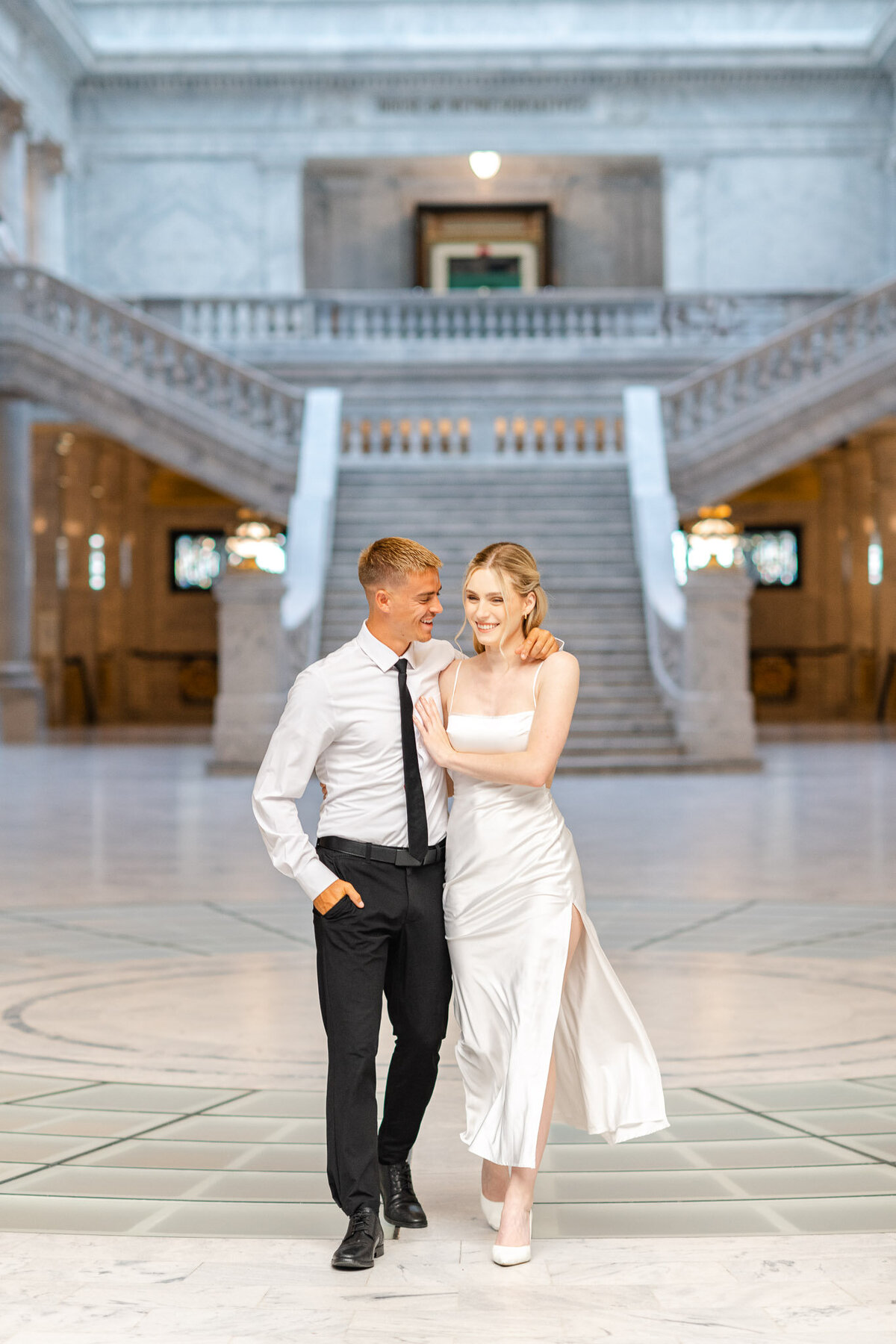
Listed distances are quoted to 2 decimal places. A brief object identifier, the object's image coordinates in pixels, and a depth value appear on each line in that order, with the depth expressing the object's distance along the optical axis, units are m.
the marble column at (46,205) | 26.91
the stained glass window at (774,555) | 29.62
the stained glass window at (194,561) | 29.91
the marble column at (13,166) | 24.75
